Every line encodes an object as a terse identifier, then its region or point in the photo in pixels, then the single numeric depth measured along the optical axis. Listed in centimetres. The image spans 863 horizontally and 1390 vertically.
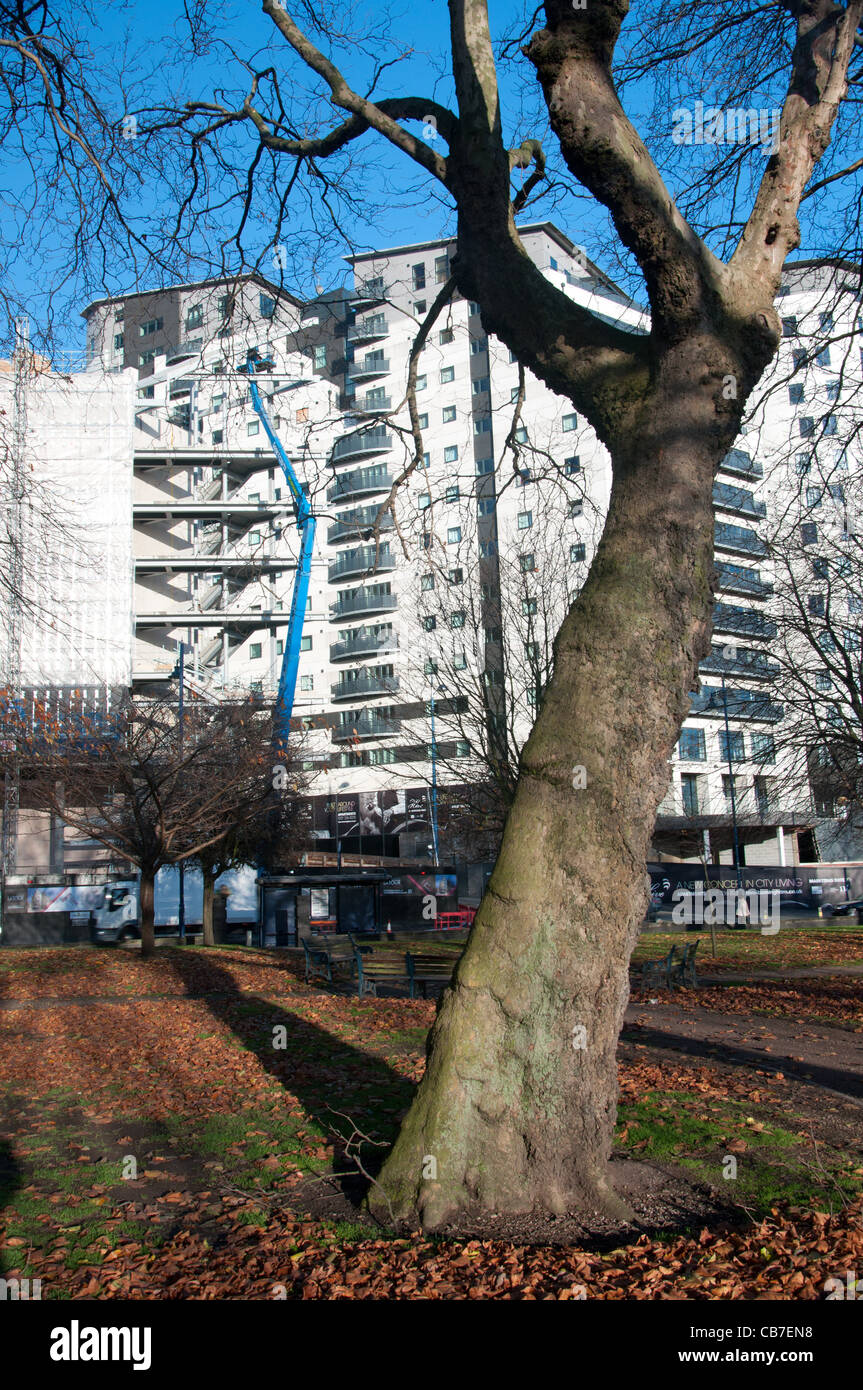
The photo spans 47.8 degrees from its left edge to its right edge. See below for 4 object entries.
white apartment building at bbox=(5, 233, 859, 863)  4619
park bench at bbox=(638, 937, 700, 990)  1489
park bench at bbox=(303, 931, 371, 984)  1611
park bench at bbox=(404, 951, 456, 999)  1351
